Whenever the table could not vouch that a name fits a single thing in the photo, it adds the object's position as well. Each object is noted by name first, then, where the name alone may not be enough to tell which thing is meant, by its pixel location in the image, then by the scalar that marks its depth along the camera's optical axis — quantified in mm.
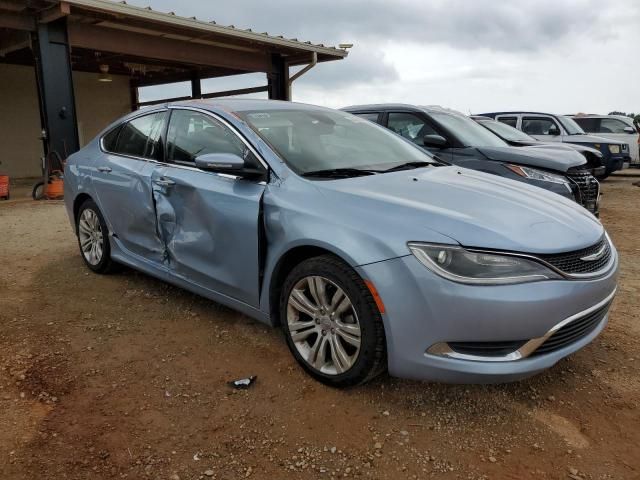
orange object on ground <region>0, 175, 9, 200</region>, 9656
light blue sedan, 2346
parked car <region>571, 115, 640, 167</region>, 14289
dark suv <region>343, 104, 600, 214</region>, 5984
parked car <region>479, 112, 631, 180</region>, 12133
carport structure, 9336
